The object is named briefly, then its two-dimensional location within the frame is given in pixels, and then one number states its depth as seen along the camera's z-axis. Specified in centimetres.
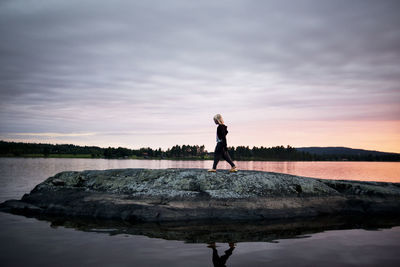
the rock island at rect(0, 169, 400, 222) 1177
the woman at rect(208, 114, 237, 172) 1452
